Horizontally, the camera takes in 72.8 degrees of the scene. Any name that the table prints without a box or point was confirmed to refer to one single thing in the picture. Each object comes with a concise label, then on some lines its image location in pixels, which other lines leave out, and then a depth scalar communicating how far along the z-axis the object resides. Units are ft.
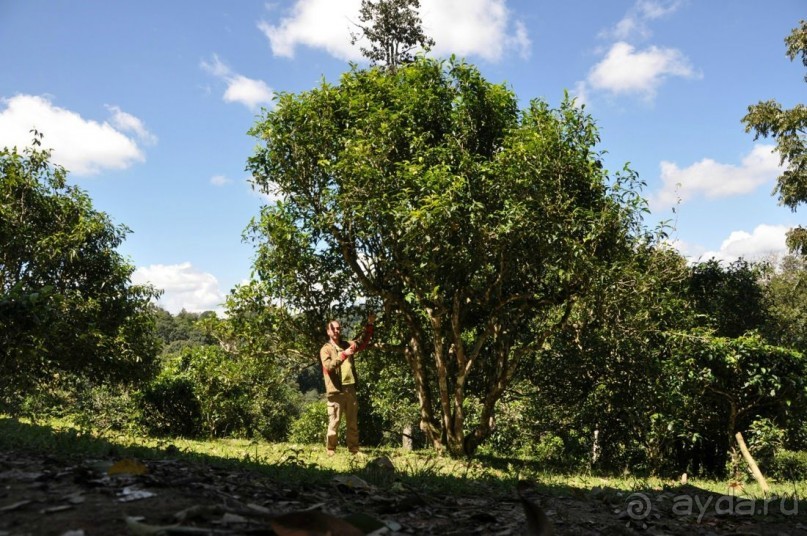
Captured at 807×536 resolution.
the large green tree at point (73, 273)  47.01
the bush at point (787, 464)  42.86
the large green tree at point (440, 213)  32.53
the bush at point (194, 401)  61.00
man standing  33.42
